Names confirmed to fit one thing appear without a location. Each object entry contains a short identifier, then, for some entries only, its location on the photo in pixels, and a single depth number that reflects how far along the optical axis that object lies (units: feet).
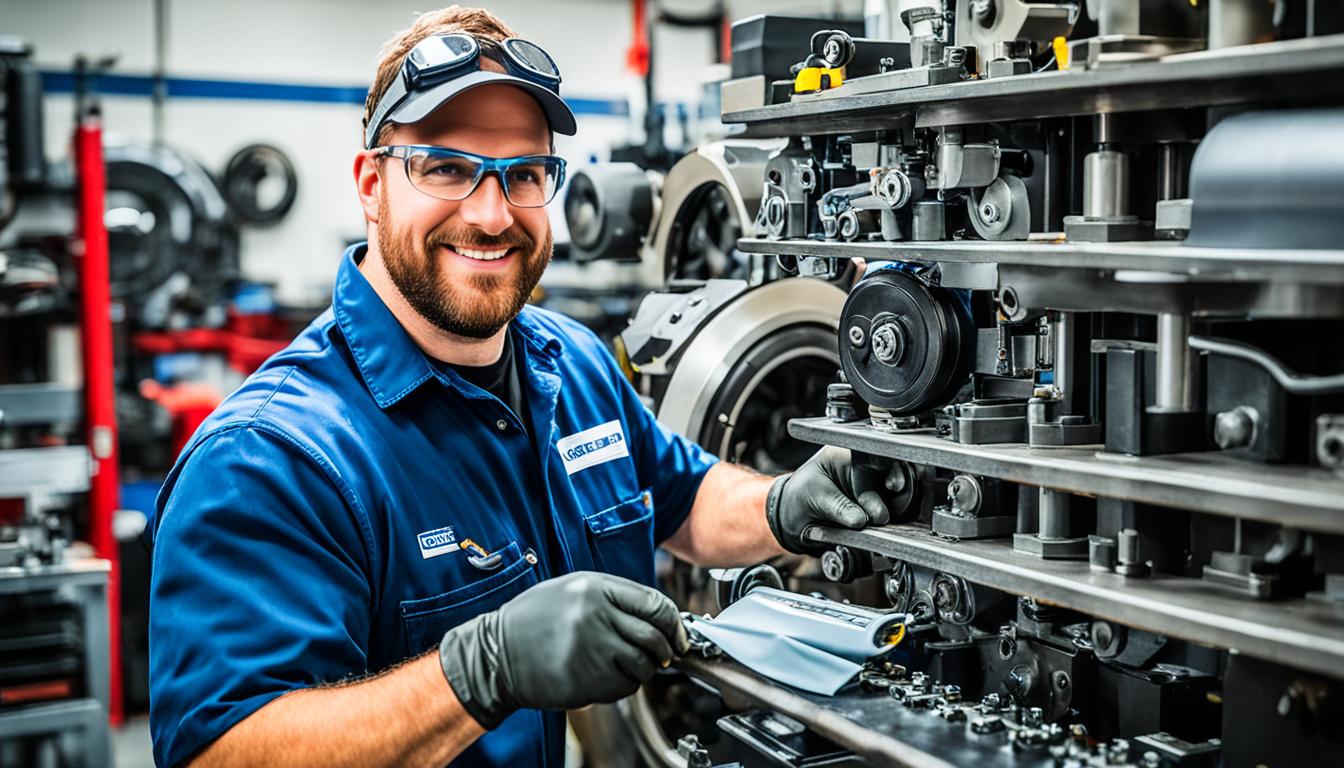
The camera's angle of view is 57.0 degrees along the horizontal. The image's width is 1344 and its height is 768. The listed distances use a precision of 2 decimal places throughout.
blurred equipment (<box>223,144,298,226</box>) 23.36
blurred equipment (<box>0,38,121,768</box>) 10.65
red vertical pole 13.71
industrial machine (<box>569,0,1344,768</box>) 3.58
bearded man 4.85
